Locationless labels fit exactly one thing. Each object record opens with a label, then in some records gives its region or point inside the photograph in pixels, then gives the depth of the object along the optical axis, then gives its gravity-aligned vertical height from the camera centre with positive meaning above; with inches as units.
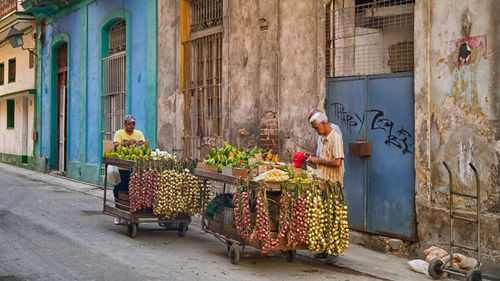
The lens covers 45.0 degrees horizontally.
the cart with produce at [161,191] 328.8 -29.8
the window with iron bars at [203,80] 477.4 +46.6
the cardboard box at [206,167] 306.2 -15.8
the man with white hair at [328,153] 293.1 -7.7
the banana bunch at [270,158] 309.6 -10.9
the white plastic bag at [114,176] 365.4 -23.9
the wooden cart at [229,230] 277.2 -47.1
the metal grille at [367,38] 342.5 +59.2
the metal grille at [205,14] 480.1 +100.9
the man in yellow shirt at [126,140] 371.6 -2.1
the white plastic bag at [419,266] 275.8 -59.6
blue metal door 316.8 -7.0
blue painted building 574.6 +66.6
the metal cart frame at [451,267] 241.6 -55.0
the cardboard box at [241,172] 279.7 -16.4
